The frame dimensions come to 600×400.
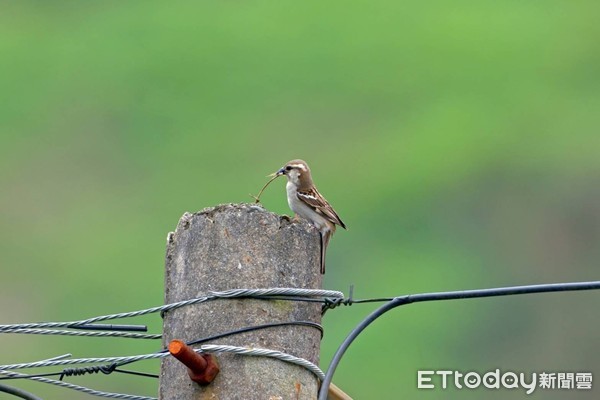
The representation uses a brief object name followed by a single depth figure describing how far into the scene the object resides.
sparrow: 21.70
